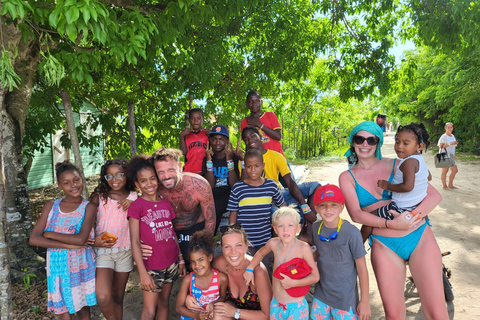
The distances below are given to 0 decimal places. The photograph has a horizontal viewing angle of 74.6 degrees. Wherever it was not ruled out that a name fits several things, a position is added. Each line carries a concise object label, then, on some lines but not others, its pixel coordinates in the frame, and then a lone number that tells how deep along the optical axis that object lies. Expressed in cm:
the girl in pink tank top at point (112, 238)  290
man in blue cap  401
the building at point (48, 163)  1165
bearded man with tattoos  301
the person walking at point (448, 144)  883
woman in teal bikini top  235
